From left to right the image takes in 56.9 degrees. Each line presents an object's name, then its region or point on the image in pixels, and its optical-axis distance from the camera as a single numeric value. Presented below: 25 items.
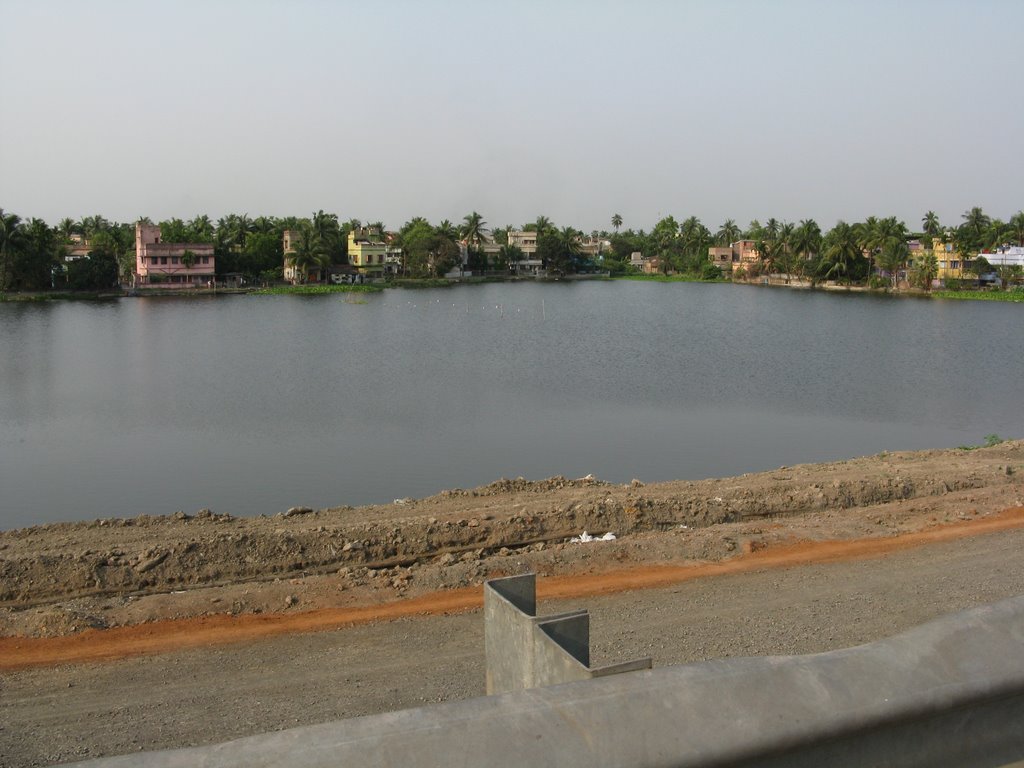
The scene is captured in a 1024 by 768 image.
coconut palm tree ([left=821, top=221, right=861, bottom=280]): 105.00
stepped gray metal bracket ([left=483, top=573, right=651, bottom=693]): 4.02
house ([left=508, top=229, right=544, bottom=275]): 132.50
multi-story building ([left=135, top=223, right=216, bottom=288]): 89.00
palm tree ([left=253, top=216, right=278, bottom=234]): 111.12
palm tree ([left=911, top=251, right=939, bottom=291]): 96.69
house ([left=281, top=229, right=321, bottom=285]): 99.81
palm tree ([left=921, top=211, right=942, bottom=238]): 122.94
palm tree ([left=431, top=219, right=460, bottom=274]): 113.50
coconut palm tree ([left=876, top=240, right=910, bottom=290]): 100.56
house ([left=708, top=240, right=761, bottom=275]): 130.38
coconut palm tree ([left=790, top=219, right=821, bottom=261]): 114.31
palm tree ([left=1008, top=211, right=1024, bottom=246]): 105.12
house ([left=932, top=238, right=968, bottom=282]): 98.44
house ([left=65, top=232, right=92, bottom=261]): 89.29
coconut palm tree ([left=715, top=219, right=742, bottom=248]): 149.50
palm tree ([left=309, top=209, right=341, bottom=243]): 100.50
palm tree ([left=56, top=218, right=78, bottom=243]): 115.62
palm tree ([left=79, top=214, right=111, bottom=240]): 116.66
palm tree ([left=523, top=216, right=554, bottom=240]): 135.41
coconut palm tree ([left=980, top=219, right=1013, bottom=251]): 105.19
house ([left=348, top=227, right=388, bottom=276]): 109.25
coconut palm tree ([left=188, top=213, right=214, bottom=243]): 100.94
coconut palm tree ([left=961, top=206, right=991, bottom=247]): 109.31
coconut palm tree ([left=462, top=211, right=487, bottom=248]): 124.25
